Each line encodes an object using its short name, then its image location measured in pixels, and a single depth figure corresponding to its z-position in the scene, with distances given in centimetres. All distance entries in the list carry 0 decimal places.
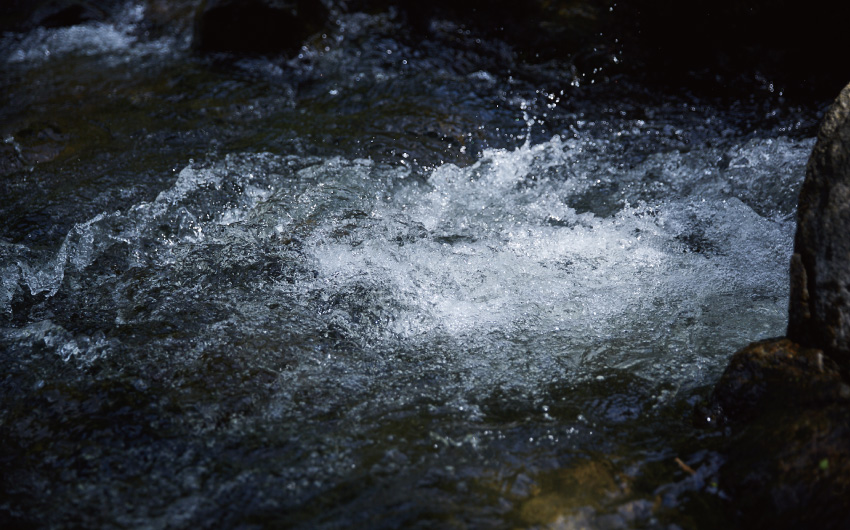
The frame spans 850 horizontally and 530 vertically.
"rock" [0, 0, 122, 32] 739
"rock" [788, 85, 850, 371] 214
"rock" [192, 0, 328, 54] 606
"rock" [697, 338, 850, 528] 185
